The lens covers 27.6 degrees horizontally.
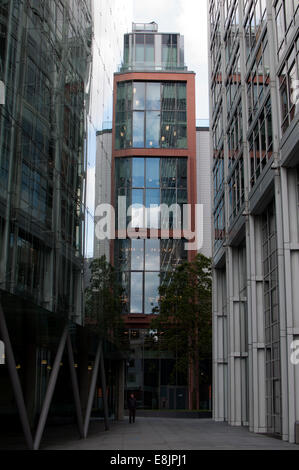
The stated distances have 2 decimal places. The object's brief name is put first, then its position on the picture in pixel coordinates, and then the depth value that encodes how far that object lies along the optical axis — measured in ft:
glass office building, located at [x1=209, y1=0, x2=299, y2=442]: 74.38
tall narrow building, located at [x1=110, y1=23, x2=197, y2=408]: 192.24
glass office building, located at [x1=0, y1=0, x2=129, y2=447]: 50.08
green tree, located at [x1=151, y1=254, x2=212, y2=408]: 161.48
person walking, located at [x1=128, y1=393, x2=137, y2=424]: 110.44
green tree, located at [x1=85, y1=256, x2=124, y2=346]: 80.49
